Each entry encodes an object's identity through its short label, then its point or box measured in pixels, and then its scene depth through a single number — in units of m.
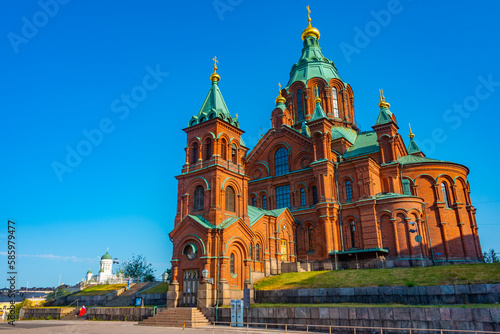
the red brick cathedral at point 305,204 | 28.16
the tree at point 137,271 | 57.78
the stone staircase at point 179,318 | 23.39
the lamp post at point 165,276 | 39.08
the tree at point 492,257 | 54.48
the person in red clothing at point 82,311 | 28.45
